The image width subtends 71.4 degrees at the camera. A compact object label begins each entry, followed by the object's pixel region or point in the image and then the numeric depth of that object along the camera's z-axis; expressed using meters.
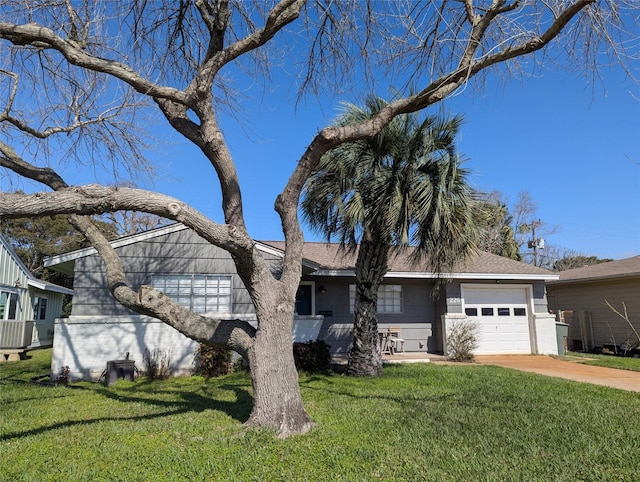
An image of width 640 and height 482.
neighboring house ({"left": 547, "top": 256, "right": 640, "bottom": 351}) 15.22
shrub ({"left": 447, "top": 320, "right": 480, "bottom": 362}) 13.13
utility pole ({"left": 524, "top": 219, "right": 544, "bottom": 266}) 32.02
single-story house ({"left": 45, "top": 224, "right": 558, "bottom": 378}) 10.73
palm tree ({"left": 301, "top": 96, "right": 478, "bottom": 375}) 9.15
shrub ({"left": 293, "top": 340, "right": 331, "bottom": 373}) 10.84
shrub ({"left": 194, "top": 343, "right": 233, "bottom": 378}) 10.59
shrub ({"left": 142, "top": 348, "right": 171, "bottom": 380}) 10.68
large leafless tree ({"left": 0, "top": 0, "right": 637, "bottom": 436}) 5.40
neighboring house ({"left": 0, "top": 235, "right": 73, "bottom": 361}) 16.77
